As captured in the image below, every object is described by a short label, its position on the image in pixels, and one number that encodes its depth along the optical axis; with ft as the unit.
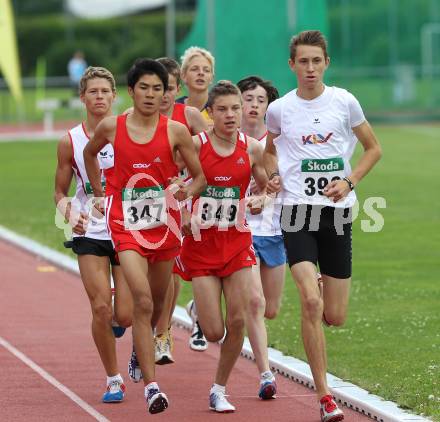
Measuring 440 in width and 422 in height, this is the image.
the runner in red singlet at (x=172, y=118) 64.03
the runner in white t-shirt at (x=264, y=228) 65.77
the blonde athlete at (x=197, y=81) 71.41
